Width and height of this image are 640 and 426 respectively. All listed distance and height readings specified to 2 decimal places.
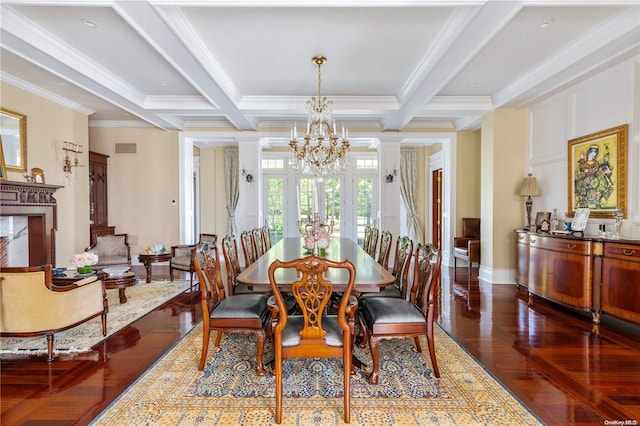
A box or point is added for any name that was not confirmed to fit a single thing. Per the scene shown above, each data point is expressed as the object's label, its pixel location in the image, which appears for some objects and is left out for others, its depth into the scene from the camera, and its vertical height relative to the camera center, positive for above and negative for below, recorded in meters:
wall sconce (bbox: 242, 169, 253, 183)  6.87 +0.67
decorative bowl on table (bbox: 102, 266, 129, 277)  3.82 -0.76
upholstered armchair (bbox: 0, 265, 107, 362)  2.56 -0.75
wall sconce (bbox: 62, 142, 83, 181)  5.13 +0.86
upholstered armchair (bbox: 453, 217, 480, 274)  5.58 -0.63
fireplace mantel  4.13 -0.05
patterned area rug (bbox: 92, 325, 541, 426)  1.90 -1.22
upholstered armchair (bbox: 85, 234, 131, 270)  5.15 -0.65
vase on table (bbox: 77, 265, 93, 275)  3.55 -0.66
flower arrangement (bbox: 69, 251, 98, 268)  3.50 -0.55
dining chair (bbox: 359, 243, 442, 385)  2.25 -0.76
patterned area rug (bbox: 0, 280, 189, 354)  2.85 -1.20
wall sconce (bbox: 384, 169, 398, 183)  6.87 +0.68
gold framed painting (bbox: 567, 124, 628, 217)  3.50 +0.42
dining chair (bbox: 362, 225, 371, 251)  4.64 -0.43
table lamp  4.77 +0.27
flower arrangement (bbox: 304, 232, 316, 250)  3.07 -0.31
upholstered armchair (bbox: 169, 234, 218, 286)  4.92 -0.77
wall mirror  4.16 +0.93
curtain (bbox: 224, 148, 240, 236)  8.24 +0.73
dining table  2.25 -0.50
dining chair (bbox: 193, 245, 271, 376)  2.35 -0.76
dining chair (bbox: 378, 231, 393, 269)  3.48 -0.44
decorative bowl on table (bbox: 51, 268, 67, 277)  3.56 -0.70
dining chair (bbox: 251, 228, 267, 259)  3.95 -0.42
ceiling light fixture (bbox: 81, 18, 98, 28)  2.99 +1.74
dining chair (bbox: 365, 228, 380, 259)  4.13 -0.45
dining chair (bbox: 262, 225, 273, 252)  4.79 -0.43
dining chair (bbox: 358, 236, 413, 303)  2.86 -0.60
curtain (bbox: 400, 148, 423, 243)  8.34 +0.73
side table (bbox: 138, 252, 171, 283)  5.14 -0.79
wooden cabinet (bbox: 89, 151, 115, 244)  6.13 +0.24
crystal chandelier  3.96 +0.76
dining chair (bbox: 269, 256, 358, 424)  1.84 -0.74
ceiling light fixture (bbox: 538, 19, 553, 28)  2.99 +1.72
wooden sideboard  3.03 -0.71
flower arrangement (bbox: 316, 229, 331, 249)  3.08 -0.29
